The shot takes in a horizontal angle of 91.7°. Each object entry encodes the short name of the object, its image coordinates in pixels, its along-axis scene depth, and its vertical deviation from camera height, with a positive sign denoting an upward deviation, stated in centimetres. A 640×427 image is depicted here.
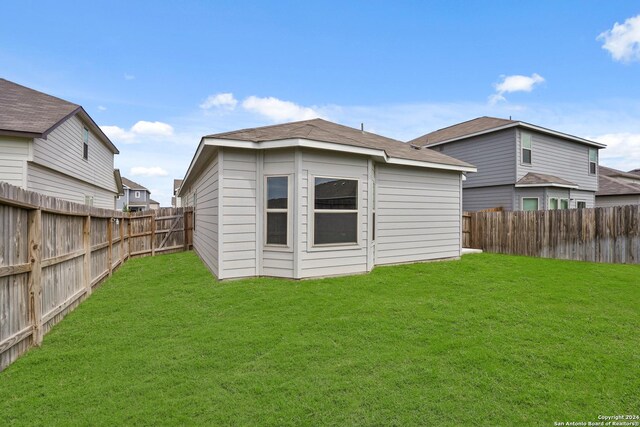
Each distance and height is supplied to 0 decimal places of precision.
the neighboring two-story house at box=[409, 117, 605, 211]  1536 +295
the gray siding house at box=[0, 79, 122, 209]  873 +233
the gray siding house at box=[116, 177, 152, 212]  4444 +303
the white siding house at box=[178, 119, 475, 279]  686 +37
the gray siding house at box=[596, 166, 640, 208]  2033 +171
